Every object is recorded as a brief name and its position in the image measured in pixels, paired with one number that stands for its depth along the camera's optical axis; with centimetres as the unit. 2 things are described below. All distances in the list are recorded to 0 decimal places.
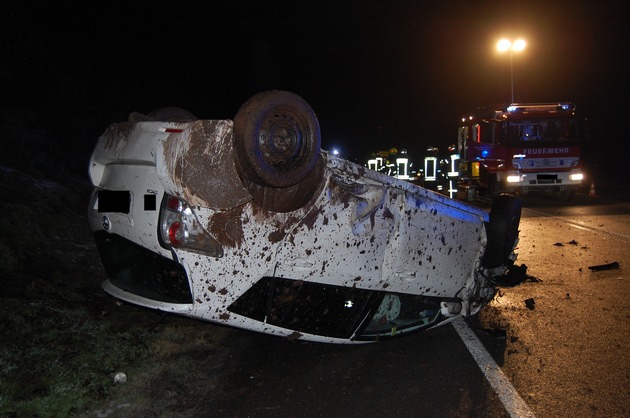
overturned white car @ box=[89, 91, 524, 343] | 297
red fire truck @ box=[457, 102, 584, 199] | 1541
